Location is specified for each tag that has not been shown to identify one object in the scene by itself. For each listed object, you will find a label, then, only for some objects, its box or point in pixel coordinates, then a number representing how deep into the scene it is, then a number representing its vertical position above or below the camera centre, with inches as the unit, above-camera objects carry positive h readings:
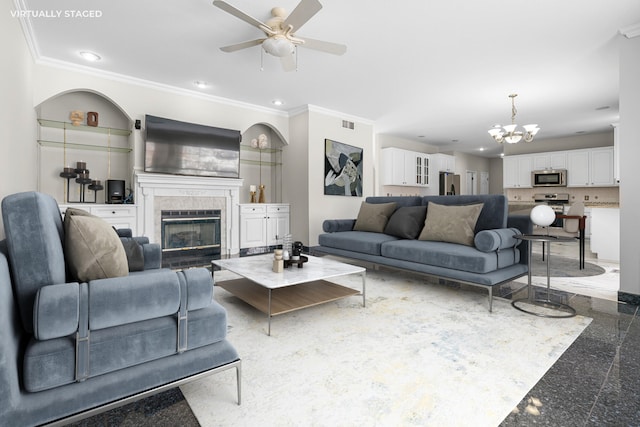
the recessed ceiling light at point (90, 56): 144.6 +74.8
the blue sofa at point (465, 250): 110.3 -15.6
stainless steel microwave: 311.7 +35.6
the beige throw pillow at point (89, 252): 51.8 -6.6
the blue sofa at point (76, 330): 40.5 -17.4
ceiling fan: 98.8 +63.8
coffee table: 92.7 -26.6
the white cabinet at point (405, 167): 307.4 +47.3
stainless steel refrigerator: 361.1 +34.6
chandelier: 200.7 +54.2
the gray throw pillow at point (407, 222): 152.2 -4.6
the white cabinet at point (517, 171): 338.6 +46.4
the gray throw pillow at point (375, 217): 173.6 -2.4
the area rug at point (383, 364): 55.2 -35.0
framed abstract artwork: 234.4 +34.6
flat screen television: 177.2 +39.6
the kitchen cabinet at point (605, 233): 190.9 -13.3
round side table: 103.0 -33.0
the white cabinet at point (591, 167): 286.7 +43.1
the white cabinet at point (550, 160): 314.7 +54.4
